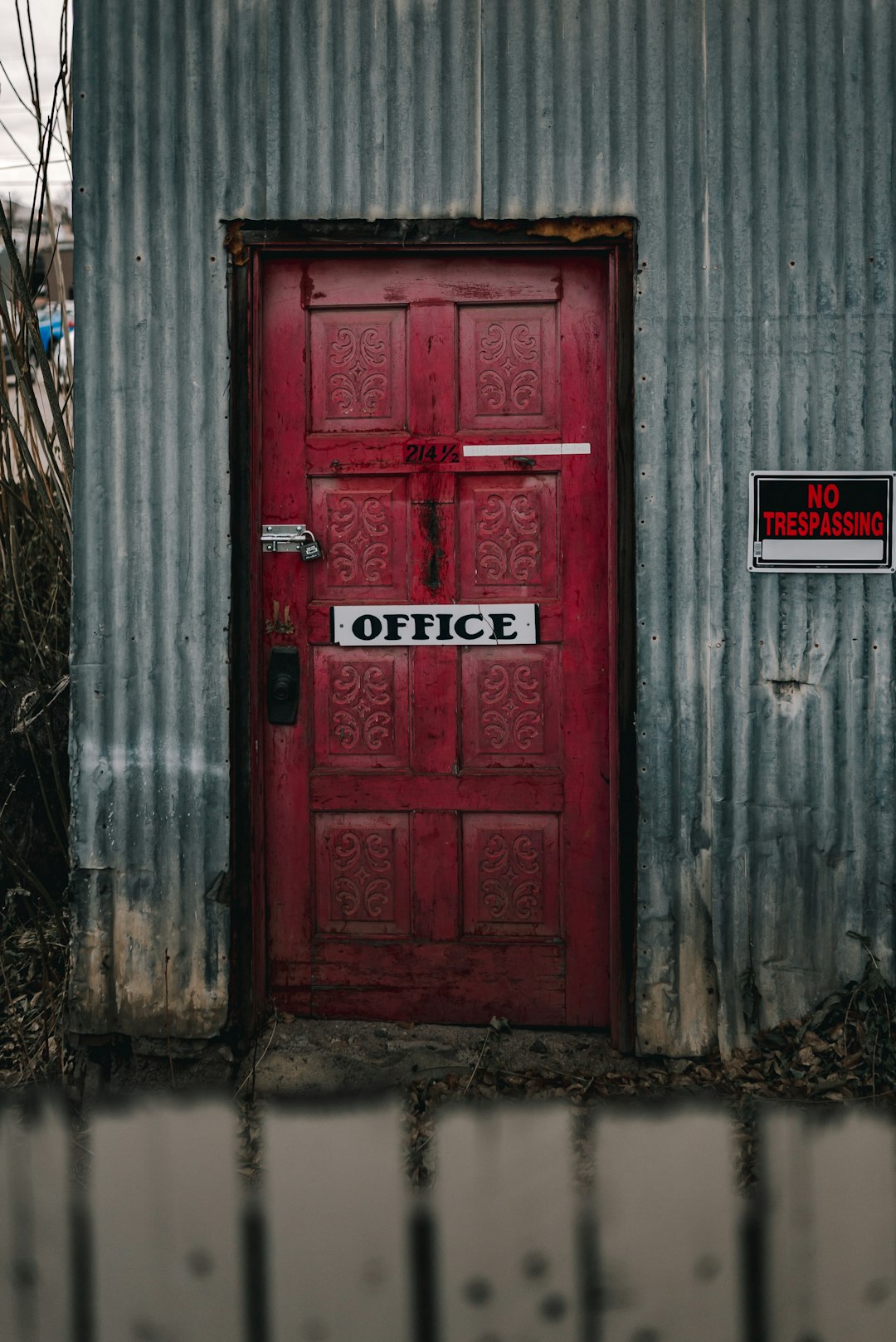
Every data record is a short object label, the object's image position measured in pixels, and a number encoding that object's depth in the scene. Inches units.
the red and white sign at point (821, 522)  127.9
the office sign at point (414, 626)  135.0
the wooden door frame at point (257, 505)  128.7
